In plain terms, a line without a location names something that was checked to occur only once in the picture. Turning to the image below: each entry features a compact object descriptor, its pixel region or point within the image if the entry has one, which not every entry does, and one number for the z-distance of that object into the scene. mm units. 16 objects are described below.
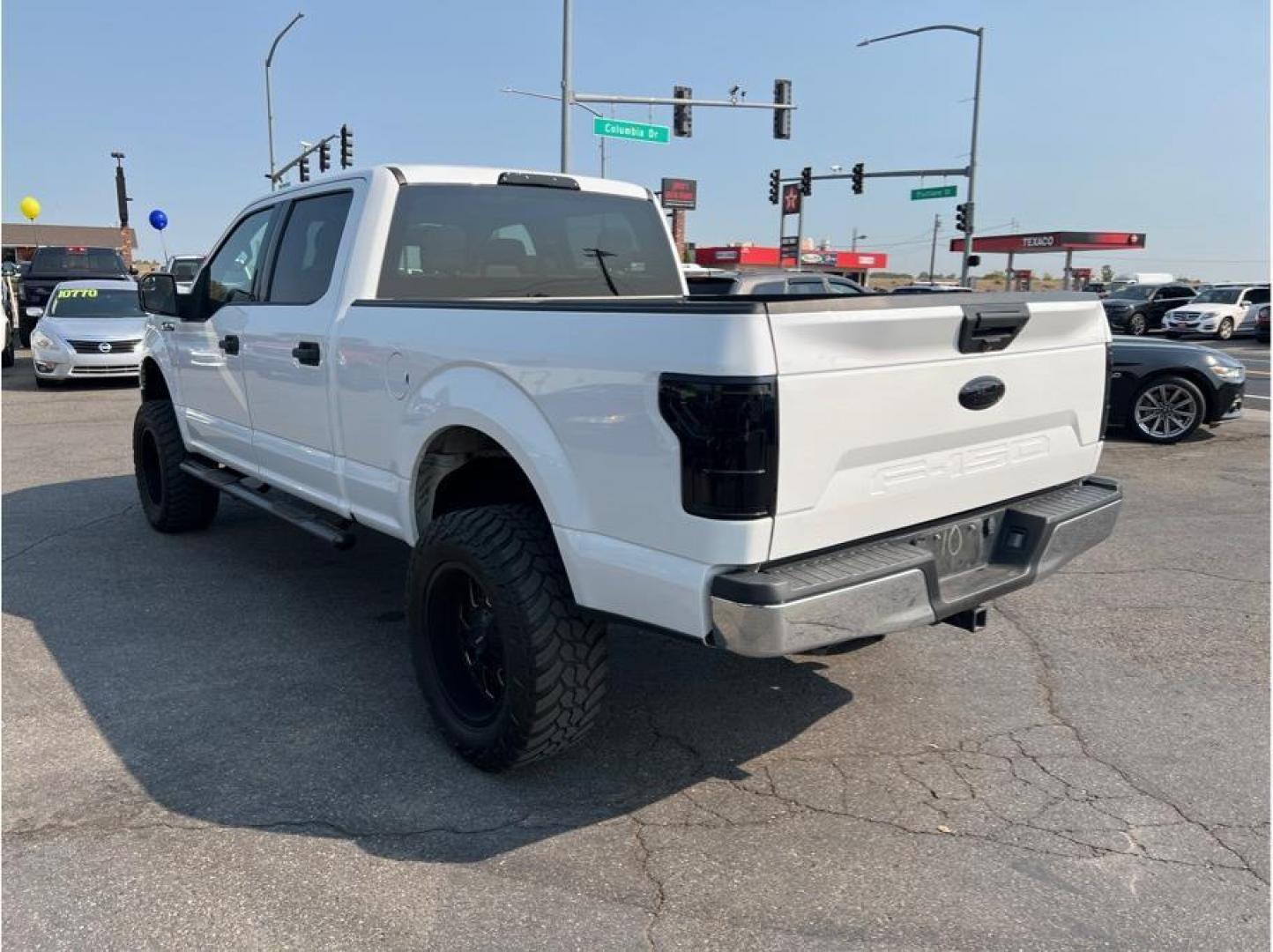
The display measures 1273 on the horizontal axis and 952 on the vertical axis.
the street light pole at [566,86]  20656
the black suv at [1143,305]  31359
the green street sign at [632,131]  22891
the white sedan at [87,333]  14320
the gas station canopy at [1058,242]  56406
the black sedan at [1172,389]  10188
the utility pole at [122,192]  32812
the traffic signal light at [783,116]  25078
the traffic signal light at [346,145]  27812
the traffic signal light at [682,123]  24078
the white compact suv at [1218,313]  29109
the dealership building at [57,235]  81125
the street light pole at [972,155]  28547
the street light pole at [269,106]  29116
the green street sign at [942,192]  32406
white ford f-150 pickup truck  2504
